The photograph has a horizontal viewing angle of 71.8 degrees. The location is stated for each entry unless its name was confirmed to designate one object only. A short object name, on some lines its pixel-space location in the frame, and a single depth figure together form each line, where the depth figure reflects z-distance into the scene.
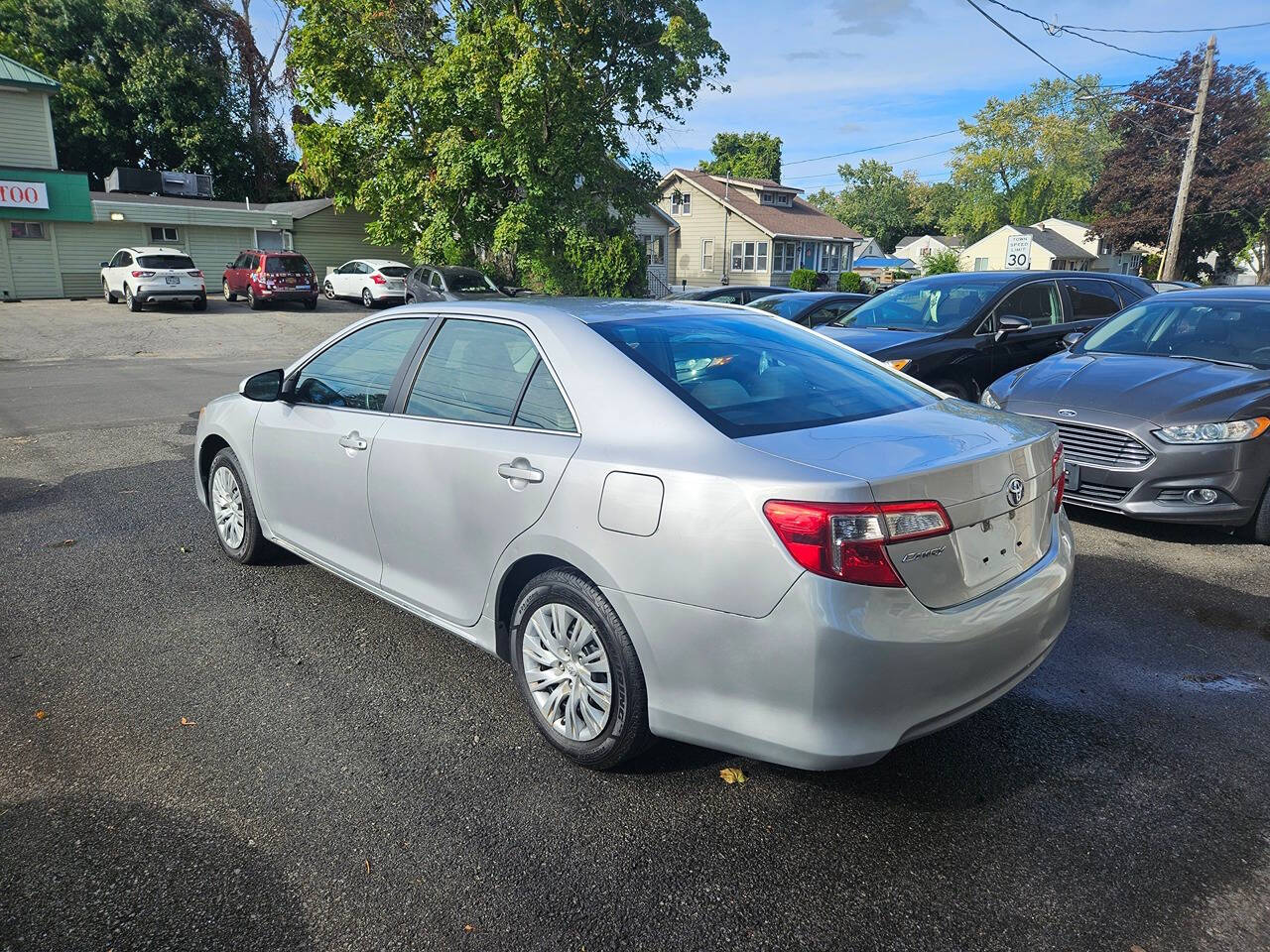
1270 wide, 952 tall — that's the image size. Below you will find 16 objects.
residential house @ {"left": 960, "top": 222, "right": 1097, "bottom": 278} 61.09
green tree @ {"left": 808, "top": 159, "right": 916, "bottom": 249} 98.75
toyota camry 2.45
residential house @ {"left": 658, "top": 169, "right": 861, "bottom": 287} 48.62
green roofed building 27.64
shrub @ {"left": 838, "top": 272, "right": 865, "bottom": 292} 39.98
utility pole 22.78
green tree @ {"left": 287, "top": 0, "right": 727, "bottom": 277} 22.73
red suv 27.03
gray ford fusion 5.39
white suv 25.14
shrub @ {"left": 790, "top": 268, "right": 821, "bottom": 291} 40.41
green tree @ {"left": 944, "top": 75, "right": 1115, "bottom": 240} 71.62
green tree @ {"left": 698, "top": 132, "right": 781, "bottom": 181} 78.31
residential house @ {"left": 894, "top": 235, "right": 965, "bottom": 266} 78.75
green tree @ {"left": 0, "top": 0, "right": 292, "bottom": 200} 36.75
